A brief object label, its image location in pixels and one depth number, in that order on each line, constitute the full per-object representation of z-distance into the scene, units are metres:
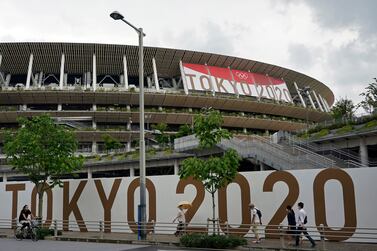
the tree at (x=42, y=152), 24.98
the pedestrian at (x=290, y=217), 17.00
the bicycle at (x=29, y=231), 20.82
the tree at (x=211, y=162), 18.19
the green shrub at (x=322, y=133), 42.37
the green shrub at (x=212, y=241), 16.23
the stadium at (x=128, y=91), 66.19
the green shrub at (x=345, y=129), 40.58
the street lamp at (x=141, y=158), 18.91
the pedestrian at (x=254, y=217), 17.54
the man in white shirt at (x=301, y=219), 16.10
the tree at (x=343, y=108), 65.12
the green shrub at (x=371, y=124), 37.97
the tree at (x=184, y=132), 56.34
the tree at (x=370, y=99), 52.22
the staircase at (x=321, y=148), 39.88
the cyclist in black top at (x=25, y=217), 21.41
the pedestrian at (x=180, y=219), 19.50
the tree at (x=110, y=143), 59.69
